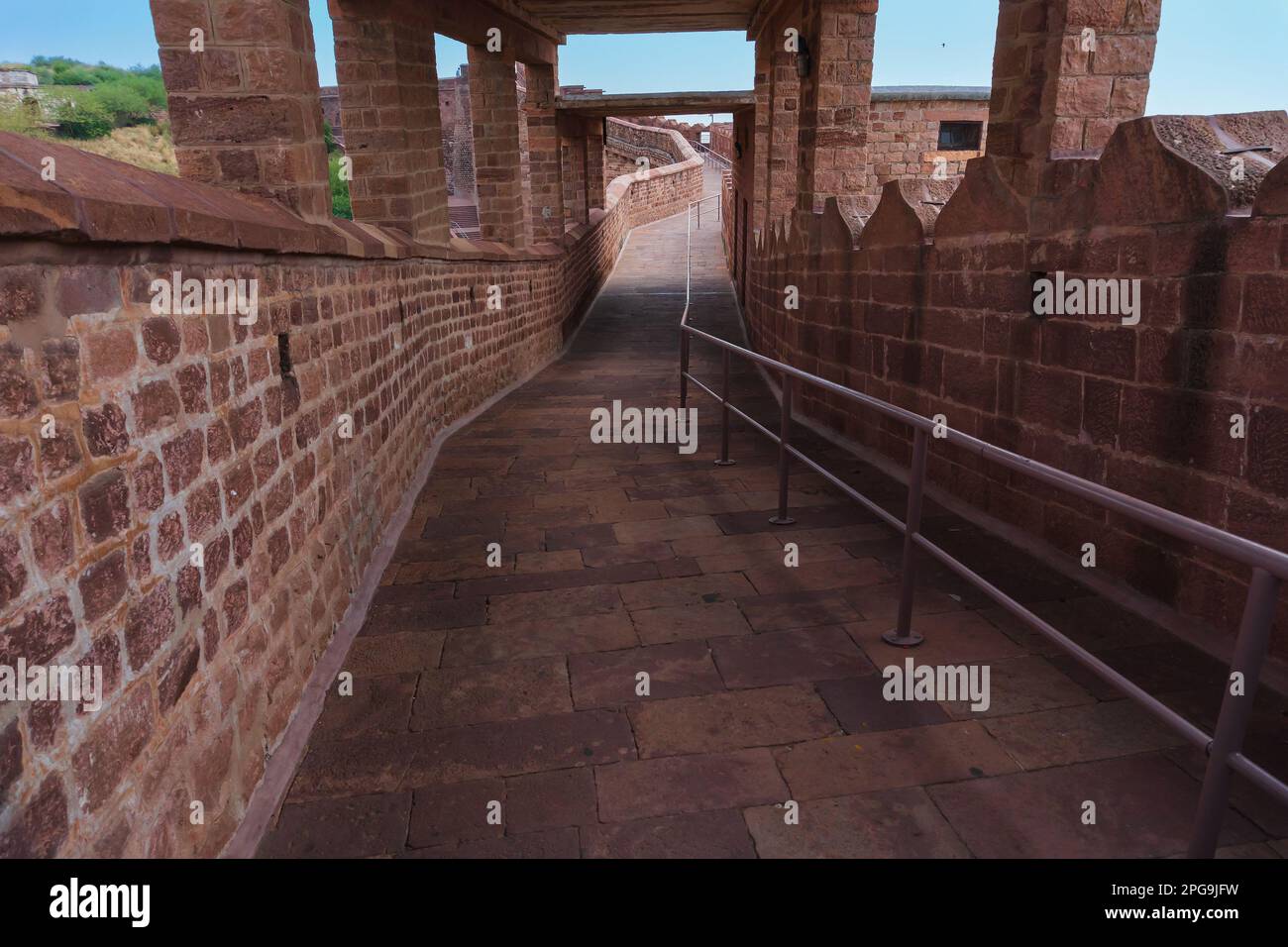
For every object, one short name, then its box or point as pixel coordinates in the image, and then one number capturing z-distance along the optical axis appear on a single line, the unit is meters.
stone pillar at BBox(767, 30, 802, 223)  10.45
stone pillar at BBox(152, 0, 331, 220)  3.71
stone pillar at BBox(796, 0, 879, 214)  7.34
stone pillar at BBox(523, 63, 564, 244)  14.82
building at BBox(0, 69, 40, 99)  41.09
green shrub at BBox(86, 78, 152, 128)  49.28
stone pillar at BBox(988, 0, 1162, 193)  3.89
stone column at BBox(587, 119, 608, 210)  18.83
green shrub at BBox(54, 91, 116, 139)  45.34
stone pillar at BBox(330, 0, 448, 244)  7.63
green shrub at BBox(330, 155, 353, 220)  46.91
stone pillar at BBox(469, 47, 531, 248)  11.48
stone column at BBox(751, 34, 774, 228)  11.40
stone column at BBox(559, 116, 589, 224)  16.81
